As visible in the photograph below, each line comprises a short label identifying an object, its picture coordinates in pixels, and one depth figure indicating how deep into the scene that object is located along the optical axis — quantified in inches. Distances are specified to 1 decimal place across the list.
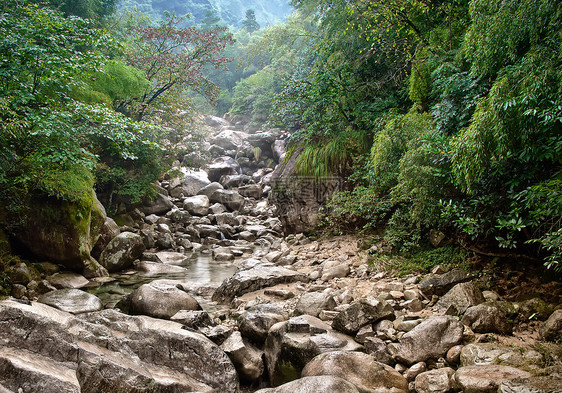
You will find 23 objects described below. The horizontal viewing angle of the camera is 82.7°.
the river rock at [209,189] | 735.9
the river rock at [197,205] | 653.3
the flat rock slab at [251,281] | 249.0
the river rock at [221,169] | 900.0
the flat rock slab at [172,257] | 409.1
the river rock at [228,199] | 708.7
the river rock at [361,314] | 153.2
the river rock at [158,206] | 597.3
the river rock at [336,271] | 246.8
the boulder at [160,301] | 203.5
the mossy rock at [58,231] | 284.8
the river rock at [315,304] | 184.5
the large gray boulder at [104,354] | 115.1
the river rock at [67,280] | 273.7
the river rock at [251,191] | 809.1
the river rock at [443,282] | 167.3
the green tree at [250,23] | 1792.6
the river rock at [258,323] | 171.6
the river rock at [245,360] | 154.2
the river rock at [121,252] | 343.0
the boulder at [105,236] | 354.9
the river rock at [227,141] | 1128.8
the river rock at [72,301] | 219.3
